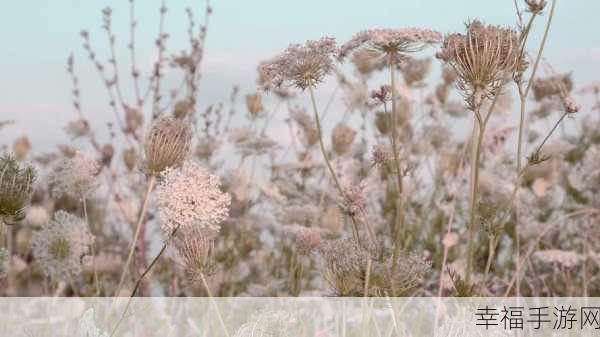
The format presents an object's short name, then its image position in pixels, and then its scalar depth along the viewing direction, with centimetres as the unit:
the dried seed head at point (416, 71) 572
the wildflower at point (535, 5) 209
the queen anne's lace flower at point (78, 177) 286
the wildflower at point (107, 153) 517
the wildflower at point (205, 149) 538
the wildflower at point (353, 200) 220
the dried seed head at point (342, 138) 428
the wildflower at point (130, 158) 489
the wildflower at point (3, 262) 172
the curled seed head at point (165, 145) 189
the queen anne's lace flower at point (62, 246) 270
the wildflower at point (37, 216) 472
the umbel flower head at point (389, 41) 203
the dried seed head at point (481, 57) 185
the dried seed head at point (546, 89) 480
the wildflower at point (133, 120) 529
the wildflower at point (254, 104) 498
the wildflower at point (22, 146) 532
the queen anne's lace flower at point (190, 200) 182
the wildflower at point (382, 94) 228
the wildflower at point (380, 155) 234
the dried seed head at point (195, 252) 183
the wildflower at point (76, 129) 563
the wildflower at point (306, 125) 502
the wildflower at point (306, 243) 251
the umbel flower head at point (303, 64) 214
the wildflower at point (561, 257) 402
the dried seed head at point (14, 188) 183
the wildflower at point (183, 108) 507
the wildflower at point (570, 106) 241
